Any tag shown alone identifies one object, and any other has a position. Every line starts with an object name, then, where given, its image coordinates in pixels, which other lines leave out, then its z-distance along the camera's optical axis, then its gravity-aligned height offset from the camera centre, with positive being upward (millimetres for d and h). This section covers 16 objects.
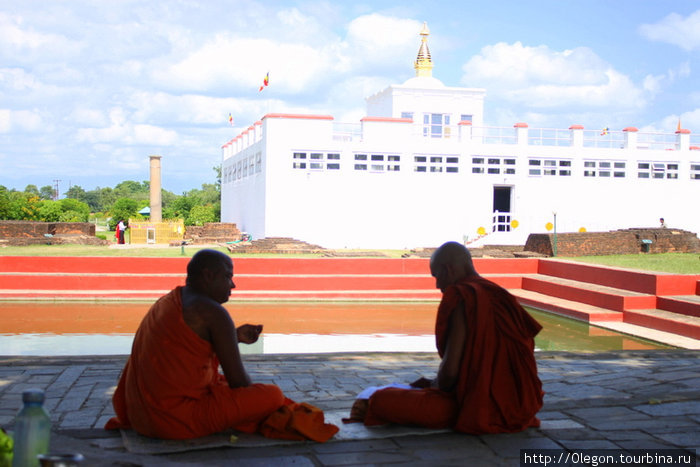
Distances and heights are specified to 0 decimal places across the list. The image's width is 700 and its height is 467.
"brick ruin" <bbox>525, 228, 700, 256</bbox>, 18609 -287
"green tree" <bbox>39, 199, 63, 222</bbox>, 31234 +720
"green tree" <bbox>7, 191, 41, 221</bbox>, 29266 +787
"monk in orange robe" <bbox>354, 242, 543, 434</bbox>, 3379 -721
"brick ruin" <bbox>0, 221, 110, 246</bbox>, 21734 -256
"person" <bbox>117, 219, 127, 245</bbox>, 23094 -231
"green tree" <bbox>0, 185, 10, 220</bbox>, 28812 +850
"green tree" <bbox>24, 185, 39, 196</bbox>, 77625 +4791
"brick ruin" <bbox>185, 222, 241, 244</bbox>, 24422 -176
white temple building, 22609 +1904
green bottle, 2270 -742
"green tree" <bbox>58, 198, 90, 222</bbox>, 39509 +1324
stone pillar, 29520 +1933
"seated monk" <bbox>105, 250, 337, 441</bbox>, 3223 -769
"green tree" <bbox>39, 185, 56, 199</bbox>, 88062 +5053
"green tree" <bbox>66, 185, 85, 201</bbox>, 85538 +4784
